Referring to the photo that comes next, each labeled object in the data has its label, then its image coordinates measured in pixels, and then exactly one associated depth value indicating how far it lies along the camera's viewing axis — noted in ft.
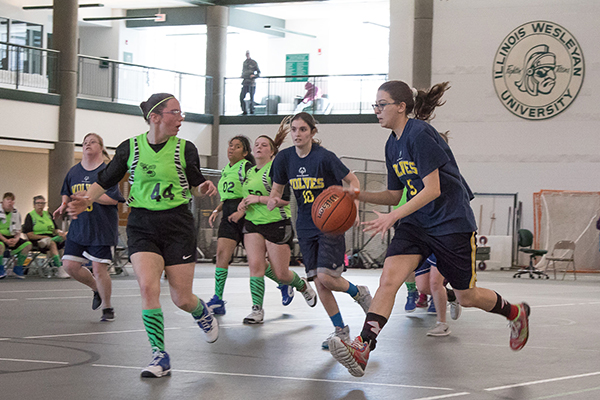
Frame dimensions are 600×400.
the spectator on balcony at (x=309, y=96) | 80.79
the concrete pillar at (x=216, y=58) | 81.46
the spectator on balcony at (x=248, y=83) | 80.62
